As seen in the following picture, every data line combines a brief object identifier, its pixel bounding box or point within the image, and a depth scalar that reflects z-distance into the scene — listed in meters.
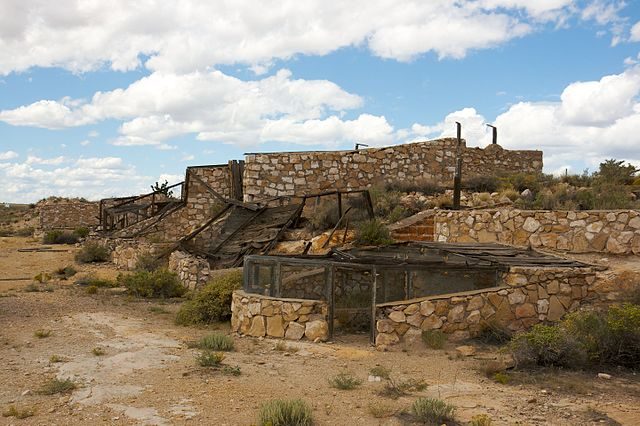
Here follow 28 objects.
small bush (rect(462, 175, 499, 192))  18.56
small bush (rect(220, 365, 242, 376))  7.27
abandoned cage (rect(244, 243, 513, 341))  9.52
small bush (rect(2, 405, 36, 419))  5.65
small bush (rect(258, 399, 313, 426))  5.46
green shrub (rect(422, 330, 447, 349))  9.02
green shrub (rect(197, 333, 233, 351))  8.66
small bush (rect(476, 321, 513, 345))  9.35
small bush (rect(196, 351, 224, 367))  7.54
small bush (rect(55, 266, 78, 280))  16.97
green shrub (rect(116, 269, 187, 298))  13.81
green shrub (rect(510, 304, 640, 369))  7.73
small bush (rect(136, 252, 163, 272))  17.14
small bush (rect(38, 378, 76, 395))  6.38
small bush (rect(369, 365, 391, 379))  7.32
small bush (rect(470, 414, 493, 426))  5.45
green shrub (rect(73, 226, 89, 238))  28.77
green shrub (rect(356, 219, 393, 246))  13.11
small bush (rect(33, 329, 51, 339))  9.19
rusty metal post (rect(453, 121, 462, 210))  15.08
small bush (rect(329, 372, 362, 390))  6.79
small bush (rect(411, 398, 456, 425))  5.65
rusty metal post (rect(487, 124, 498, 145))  21.08
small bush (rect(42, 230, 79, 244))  27.97
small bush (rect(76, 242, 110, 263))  20.47
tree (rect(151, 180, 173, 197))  28.01
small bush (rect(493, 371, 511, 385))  7.20
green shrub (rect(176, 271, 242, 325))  10.81
